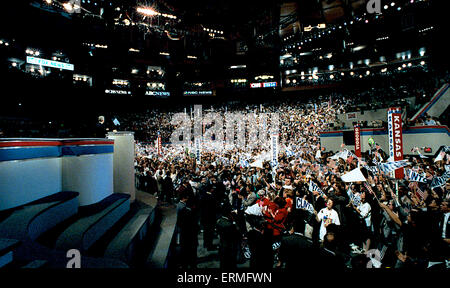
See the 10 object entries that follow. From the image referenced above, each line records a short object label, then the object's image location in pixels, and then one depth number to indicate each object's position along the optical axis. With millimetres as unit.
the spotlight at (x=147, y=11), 16156
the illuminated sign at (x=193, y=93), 35844
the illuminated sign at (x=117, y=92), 29597
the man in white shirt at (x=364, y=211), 5484
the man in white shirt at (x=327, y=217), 4812
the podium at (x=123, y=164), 7047
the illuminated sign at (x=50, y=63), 18966
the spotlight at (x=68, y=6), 15299
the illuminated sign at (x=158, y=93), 33156
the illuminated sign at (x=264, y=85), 34062
